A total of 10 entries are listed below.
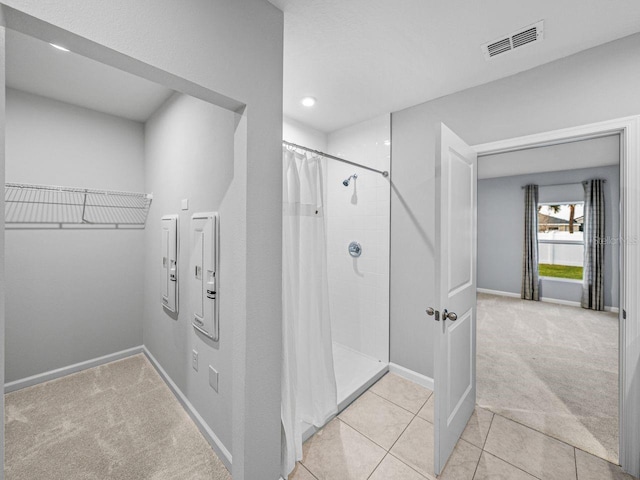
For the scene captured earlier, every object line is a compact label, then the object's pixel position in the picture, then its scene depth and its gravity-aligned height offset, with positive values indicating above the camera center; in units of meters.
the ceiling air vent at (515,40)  1.49 +1.15
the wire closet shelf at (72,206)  2.25 +0.29
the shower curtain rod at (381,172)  2.54 +0.64
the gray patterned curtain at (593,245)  4.03 -0.09
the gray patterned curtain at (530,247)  5.19 -0.16
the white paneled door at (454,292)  1.53 -0.33
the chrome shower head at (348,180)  2.78 +0.60
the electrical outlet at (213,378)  1.71 -0.89
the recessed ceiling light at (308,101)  2.30 +1.18
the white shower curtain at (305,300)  1.67 -0.41
